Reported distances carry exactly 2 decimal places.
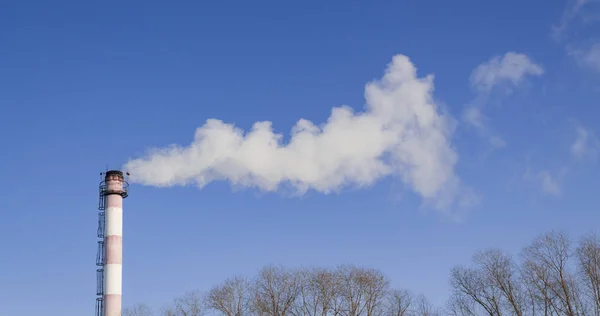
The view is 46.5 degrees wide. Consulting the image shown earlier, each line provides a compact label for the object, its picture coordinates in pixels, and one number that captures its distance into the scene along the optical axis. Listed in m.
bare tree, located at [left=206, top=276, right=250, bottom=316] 65.71
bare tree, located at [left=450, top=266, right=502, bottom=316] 57.84
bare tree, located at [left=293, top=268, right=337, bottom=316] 66.25
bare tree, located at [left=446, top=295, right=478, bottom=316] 59.09
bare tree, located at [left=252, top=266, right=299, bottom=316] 66.06
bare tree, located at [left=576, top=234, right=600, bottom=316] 54.15
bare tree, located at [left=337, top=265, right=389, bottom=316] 66.56
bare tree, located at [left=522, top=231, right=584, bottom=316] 54.34
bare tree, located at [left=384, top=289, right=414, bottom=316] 66.50
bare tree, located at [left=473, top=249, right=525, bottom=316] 56.81
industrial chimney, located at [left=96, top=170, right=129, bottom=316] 63.12
